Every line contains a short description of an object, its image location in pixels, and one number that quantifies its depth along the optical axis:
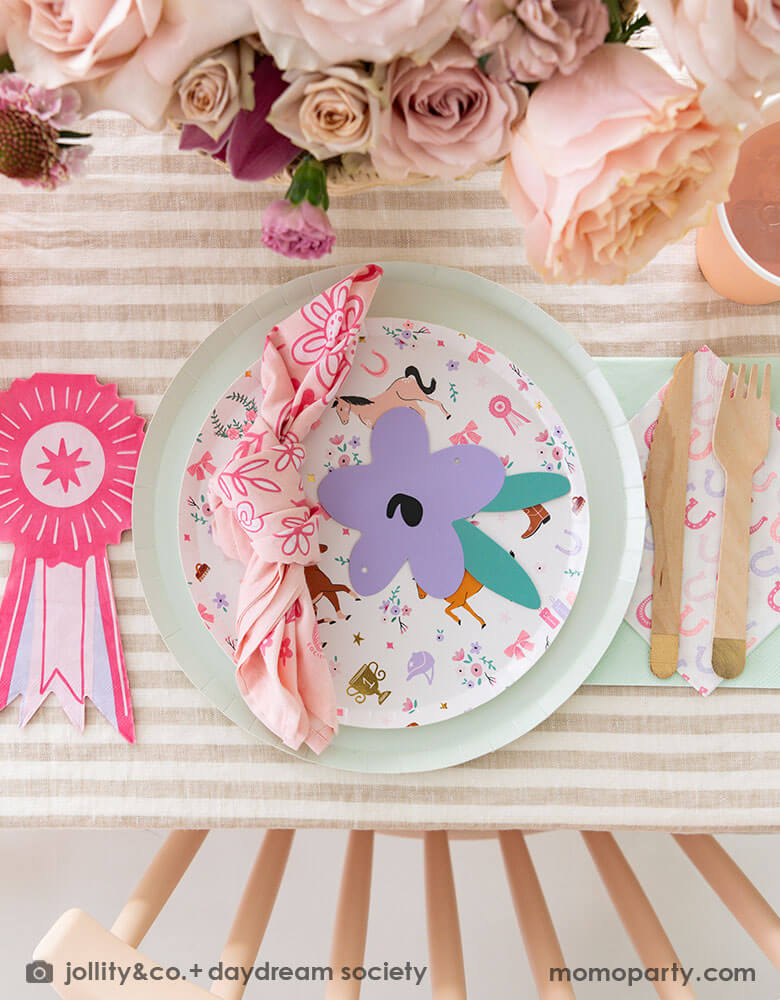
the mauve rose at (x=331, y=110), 0.36
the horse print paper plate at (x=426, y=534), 0.62
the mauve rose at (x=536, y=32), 0.34
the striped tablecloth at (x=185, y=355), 0.63
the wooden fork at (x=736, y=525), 0.63
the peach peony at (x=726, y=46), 0.33
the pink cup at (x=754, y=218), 0.58
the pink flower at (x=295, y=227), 0.45
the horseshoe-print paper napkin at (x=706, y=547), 0.63
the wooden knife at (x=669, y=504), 0.63
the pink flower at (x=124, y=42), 0.35
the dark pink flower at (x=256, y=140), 0.41
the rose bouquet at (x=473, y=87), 0.34
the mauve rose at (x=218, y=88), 0.37
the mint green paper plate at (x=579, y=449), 0.62
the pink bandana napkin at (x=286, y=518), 0.57
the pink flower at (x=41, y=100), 0.39
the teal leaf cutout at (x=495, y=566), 0.62
